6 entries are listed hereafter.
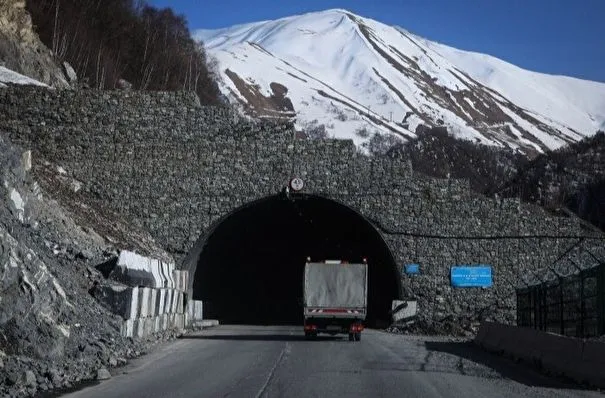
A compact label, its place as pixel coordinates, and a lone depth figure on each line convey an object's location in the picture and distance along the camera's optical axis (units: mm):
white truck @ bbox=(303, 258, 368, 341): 31438
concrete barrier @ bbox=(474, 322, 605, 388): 17250
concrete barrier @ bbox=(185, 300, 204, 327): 37594
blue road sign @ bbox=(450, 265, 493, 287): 40031
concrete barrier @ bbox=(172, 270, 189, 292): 33719
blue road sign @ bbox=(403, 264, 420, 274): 40156
